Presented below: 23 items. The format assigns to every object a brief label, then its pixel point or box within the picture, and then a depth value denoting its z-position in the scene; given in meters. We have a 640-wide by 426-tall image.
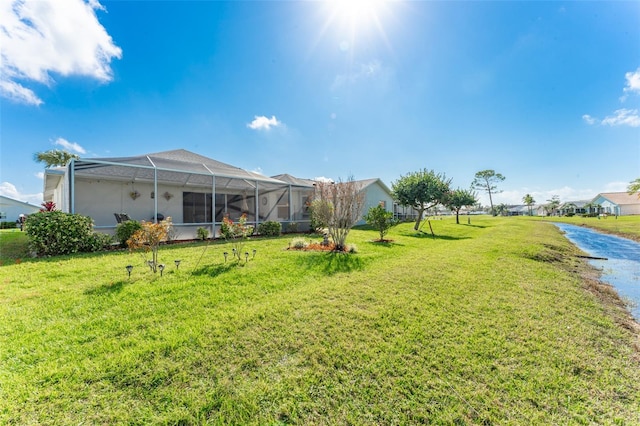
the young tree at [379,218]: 11.52
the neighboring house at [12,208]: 28.86
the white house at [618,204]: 49.72
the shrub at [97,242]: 7.68
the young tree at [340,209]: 9.01
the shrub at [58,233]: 6.83
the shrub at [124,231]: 8.45
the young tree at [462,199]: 27.83
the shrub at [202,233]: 10.47
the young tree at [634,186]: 21.33
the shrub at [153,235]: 5.53
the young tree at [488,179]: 60.91
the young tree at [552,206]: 70.31
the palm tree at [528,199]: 74.06
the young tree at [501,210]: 71.10
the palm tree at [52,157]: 26.22
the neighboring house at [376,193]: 22.78
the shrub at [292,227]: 13.76
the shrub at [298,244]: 8.93
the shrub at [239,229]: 7.74
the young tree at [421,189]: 17.61
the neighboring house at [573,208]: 62.54
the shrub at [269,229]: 12.26
